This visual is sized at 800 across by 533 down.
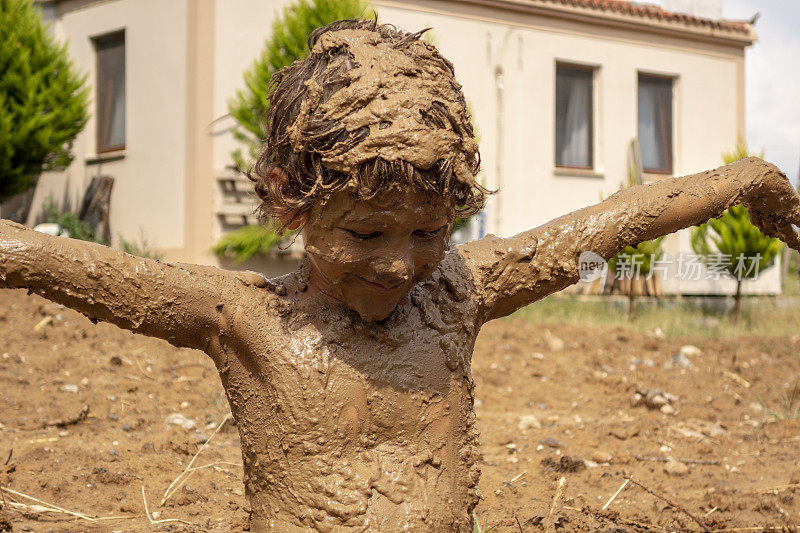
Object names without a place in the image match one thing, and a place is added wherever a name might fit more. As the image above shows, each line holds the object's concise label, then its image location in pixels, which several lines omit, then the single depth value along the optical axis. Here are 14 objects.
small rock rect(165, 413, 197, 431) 4.54
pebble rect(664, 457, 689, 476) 4.27
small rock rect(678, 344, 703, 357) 7.65
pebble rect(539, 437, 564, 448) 4.65
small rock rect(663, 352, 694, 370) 7.16
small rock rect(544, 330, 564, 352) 7.52
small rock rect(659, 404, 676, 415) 5.72
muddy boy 1.68
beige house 10.48
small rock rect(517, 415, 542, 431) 5.15
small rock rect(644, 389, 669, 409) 5.81
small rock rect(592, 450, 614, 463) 4.41
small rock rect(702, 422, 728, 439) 5.13
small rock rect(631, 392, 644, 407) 5.91
